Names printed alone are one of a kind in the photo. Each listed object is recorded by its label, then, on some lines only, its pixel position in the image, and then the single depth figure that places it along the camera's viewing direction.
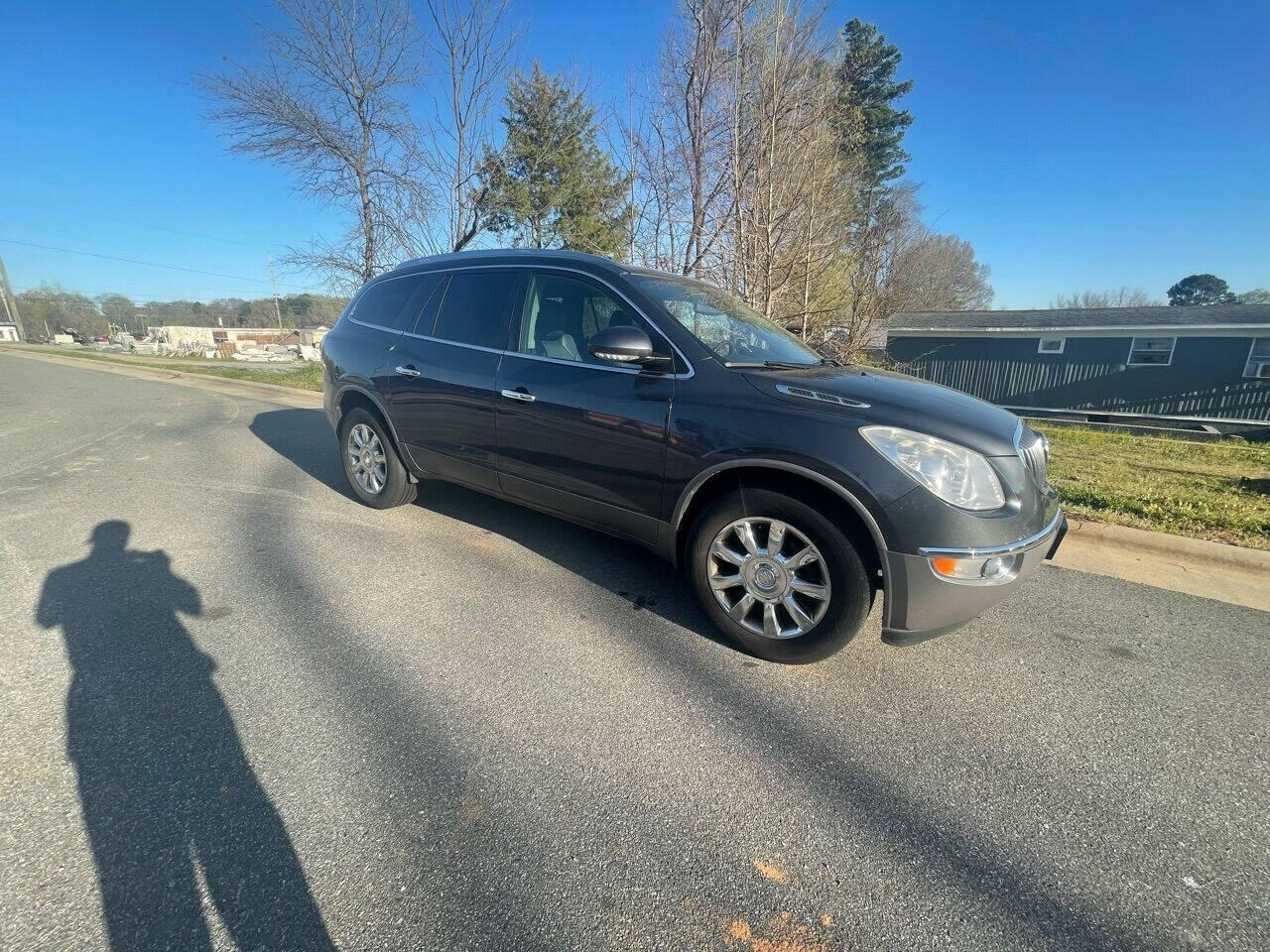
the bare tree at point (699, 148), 7.94
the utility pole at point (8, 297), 49.44
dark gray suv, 2.29
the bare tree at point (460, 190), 11.08
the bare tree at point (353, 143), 12.66
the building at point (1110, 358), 17.36
